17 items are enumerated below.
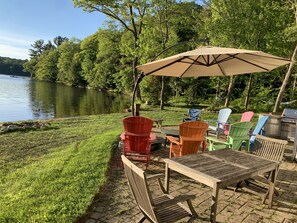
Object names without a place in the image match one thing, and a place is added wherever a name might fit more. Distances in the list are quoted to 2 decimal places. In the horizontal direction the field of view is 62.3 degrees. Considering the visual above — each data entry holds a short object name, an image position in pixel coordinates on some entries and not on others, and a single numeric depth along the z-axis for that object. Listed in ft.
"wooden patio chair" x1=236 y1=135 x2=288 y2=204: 12.04
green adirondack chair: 14.93
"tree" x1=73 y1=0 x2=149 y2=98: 62.17
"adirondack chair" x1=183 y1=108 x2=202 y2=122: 28.45
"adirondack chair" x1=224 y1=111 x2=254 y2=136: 22.61
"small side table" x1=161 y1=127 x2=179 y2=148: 19.16
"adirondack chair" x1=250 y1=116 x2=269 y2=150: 17.67
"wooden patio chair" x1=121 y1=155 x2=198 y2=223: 7.17
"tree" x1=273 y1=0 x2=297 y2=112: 32.94
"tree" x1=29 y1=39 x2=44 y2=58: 333.21
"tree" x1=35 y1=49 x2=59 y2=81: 215.10
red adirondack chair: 15.42
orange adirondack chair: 14.90
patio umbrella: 13.02
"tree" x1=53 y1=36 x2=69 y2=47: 347.77
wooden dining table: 8.61
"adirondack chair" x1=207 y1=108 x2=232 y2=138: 22.47
